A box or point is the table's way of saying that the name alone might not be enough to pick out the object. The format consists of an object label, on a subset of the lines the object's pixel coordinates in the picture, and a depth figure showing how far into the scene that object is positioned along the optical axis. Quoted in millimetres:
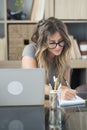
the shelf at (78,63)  3047
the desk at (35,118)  1223
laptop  1545
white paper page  1630
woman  2029
